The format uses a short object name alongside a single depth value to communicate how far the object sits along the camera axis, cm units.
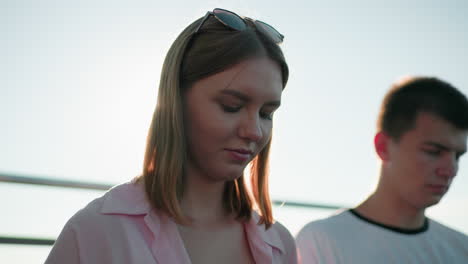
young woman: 147
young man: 234
